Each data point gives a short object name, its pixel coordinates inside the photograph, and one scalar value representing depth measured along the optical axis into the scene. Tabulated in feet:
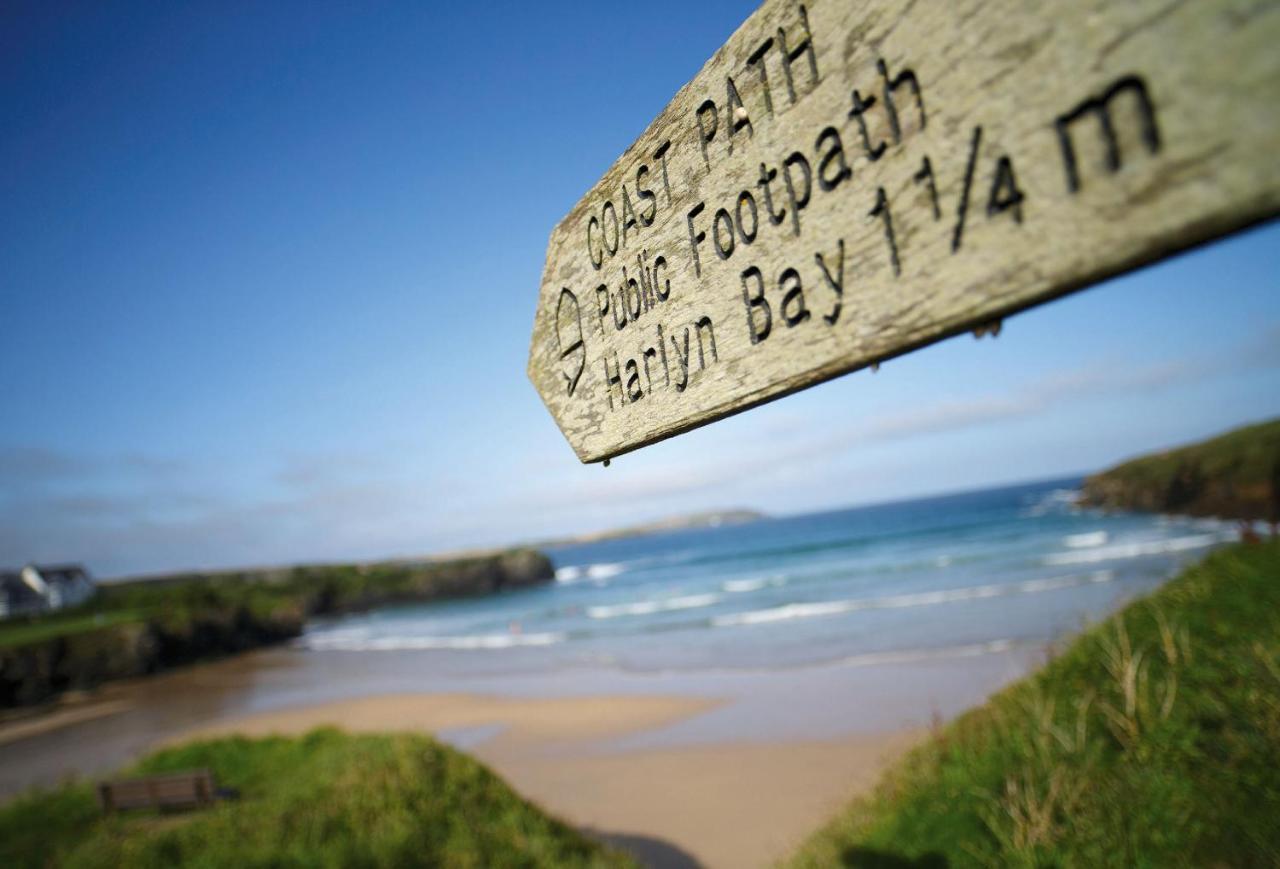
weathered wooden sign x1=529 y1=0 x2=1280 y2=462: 1.73
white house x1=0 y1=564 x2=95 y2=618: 190.19
